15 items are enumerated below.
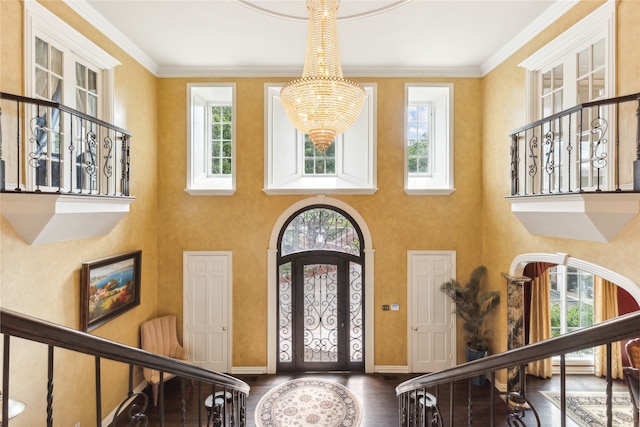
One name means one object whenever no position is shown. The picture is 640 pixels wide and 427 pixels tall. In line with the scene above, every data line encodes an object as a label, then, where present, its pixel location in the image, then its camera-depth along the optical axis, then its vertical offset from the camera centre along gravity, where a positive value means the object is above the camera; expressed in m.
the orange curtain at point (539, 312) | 6.75 -2.09
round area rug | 5.21 -3.33
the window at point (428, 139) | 6.54 +1.56
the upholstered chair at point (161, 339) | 5.82 -2.39
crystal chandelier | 3.22 +1.22
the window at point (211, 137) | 6.52 +1.58
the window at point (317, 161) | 7.08 +1.12
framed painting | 4.50 -1.19
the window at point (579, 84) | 3.72 +1.75
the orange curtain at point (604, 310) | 6.41 -1.98
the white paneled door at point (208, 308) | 6.53 -1.94
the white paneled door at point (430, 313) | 6.57 -2.05
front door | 6.74 -2.14
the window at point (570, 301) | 6.95 -1.94
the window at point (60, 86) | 3.64 +1.69
